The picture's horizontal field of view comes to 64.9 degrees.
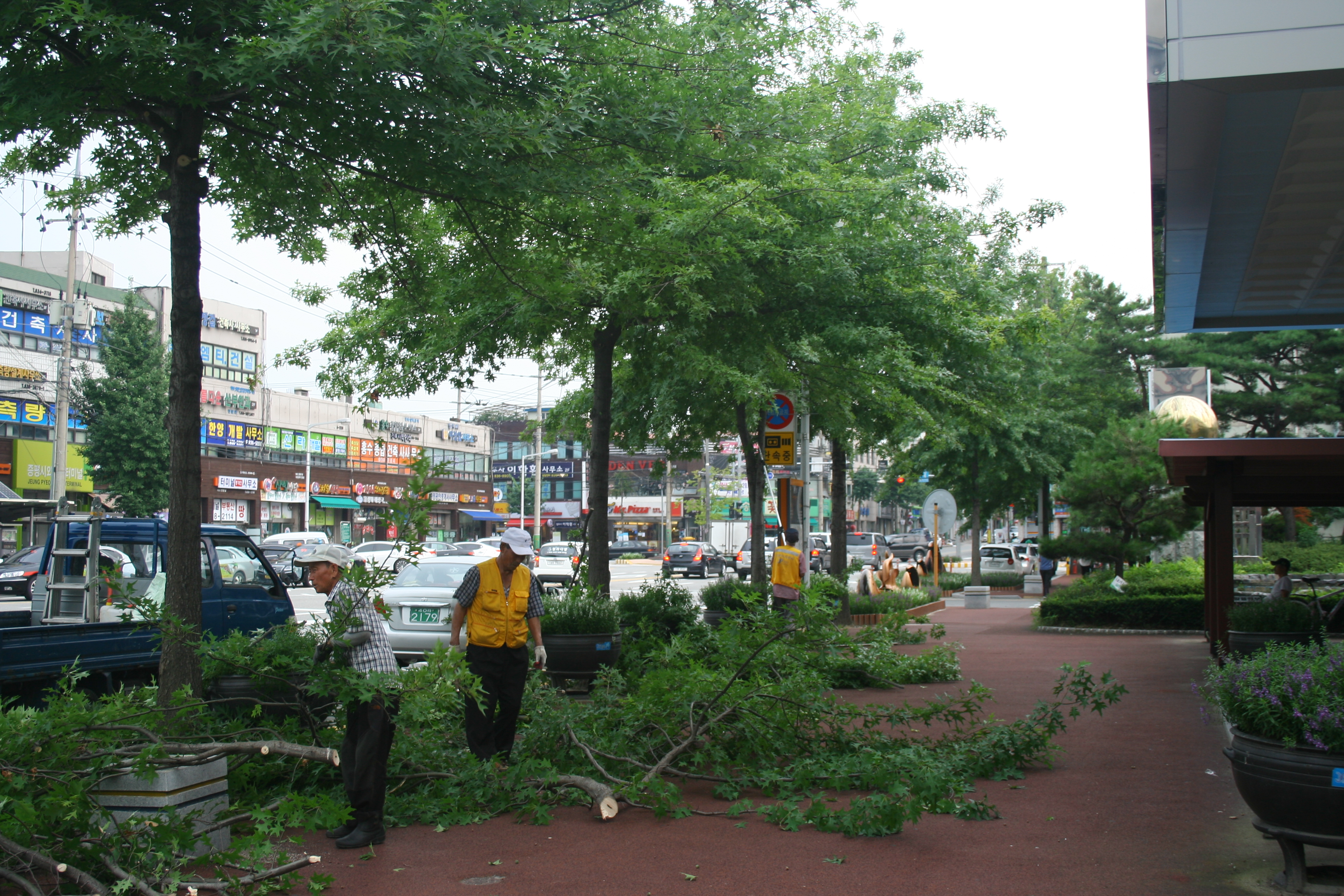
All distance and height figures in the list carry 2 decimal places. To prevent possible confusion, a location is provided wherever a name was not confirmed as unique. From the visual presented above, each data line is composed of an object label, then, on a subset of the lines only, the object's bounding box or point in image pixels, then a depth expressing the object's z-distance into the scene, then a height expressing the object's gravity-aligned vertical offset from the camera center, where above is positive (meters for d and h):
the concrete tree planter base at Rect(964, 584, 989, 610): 27.94 -2.60
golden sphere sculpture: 23.38 +1.88
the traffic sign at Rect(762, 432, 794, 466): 14.34 +0.67
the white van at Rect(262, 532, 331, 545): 43.84 -1.62
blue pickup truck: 8.12 -1.03
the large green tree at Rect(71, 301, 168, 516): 41.16 +3.32
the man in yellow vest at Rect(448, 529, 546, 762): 7.31 -0.95
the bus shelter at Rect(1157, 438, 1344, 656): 9.64 +0.22
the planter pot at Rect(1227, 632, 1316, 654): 9.78 -1.31
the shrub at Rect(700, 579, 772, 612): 14.10 -1.39
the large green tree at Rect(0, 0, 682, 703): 6.07 +2.56
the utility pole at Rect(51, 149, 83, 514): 30.23 +3.06
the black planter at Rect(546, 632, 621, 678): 10.37 -1.52
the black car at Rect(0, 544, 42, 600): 16.75 -1.26
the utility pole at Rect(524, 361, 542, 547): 58.62 -0.64
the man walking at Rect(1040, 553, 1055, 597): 31.58 -2.16
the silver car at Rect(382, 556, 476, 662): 12.76 -1.42
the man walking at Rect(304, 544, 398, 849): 5.86 -1.17
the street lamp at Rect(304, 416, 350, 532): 62.97 +1.67
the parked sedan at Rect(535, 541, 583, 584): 27.64 -1.98
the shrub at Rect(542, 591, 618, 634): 10.50 -1.17
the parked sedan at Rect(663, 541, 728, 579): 46.75 -2.73
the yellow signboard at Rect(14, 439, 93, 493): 45.69 +1.42
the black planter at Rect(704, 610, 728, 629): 14.67 -1.68
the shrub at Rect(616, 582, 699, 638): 12.37 -1.33
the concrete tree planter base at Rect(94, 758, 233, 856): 5.09 -1.43
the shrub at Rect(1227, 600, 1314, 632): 9.91 -1.13
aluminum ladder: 9.36 -0.77
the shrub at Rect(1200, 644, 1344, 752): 4.78 -0.94
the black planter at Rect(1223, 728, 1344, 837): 4.70 -1.31
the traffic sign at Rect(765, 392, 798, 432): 14.19 +1.12
